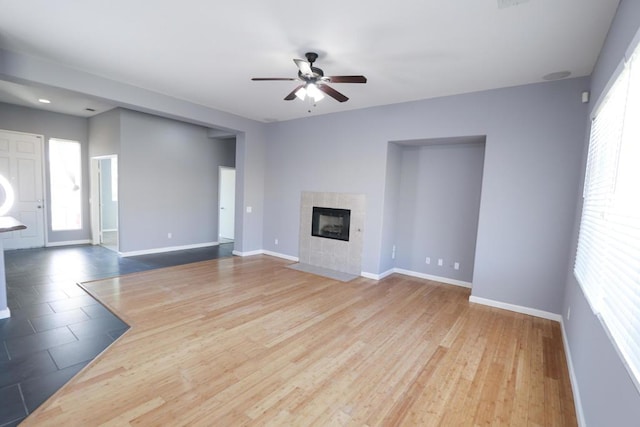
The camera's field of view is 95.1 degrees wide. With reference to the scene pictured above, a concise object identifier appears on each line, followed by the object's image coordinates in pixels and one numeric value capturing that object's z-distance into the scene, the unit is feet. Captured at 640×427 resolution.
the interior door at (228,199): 28.02
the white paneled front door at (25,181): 19.69
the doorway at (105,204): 22.54
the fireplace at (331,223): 18.21
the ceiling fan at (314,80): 9.68
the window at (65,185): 21.88
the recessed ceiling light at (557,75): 11.02
